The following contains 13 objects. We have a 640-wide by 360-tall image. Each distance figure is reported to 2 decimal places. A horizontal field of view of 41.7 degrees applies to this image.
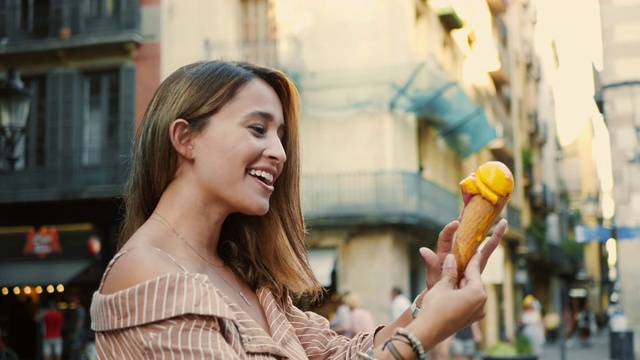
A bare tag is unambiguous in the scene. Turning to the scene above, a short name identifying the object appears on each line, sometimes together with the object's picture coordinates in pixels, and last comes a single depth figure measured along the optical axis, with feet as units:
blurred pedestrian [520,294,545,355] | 71.67
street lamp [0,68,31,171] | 34.04
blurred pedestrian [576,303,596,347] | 127.75
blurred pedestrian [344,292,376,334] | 47.34
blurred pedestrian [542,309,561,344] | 133.18
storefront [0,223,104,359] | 71.87
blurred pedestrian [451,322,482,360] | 57.00
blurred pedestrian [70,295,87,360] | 61.36
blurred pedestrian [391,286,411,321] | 50.88
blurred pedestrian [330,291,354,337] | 49.12
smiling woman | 5.97
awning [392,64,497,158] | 73.26
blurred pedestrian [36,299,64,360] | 60.34
